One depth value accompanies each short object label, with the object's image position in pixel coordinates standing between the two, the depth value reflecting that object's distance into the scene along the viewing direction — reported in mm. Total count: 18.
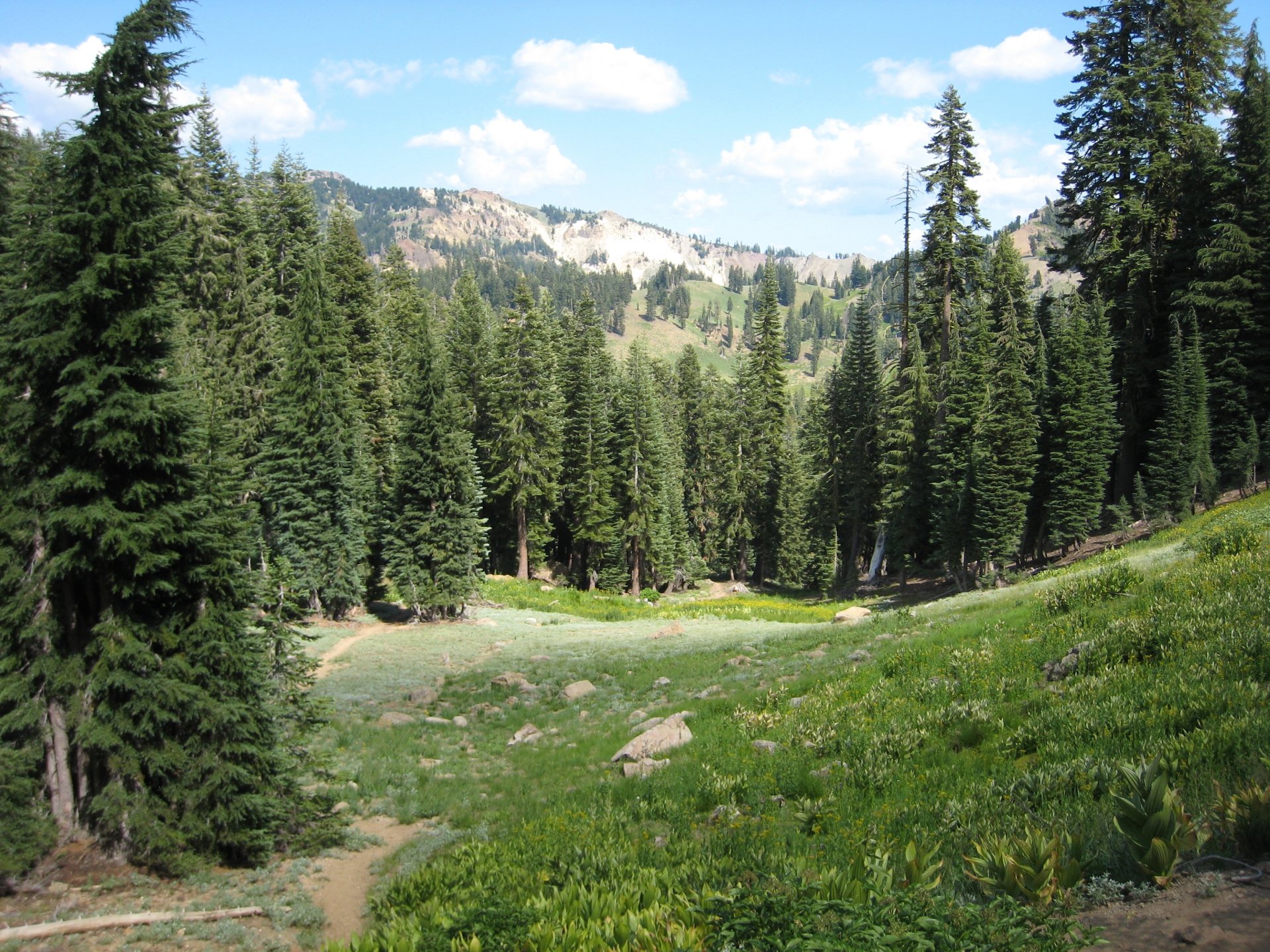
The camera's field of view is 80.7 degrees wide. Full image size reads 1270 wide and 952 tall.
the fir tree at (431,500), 37969
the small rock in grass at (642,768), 14258
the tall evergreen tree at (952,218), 40031
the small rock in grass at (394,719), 22328
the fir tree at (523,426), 51500
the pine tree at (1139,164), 37562
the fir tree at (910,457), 44875
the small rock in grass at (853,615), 33781
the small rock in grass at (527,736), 20641
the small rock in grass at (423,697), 24984
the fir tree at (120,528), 10859
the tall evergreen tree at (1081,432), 37031
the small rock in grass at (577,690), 24672
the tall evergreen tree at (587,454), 54531
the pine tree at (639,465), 53844
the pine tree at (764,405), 61562
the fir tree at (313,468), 36000
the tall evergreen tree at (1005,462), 36625
